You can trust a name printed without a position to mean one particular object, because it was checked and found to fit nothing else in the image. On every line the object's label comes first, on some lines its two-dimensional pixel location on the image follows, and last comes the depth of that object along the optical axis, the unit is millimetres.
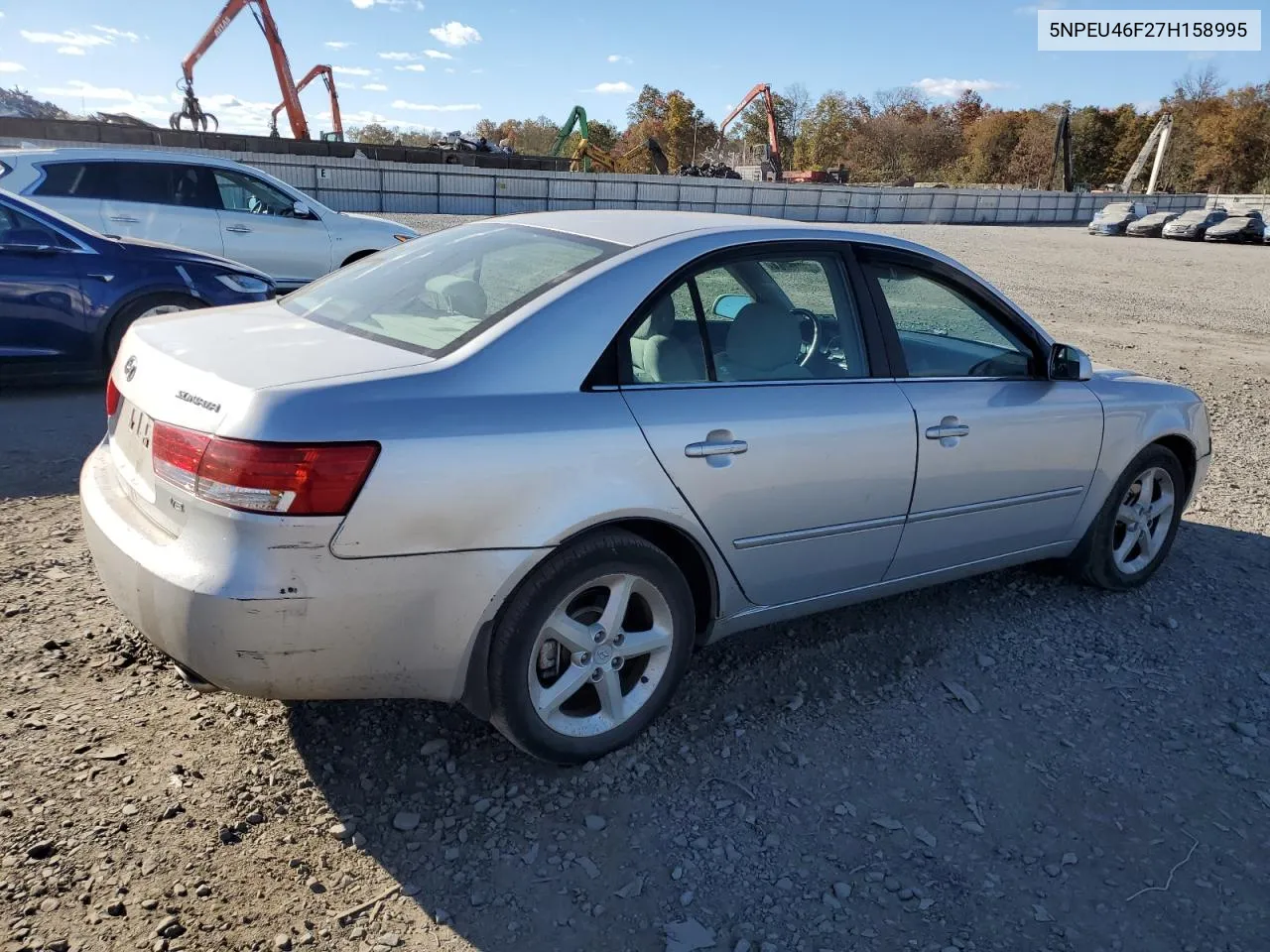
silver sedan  2312
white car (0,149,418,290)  8195
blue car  6199
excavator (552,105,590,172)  42500
